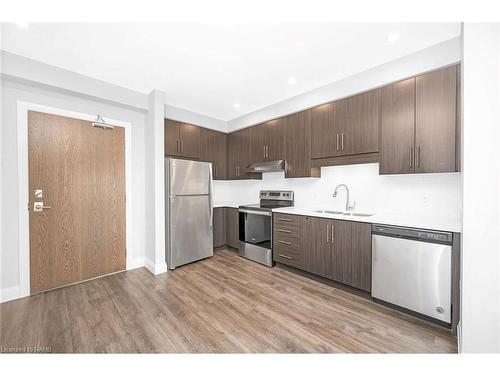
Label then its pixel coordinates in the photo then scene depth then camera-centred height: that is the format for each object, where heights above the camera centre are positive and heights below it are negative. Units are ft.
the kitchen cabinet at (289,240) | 8.91 -2.62
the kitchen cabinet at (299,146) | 9.60 +1.94
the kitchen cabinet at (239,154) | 12.41 +1.99
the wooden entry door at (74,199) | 7.55 -0.62
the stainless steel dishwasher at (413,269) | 5.58 -2.58
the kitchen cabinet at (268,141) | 10.77 +2.51
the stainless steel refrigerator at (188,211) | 9.84 -1.40
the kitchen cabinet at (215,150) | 12.34 +2.24
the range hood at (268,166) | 10.43 +1.02
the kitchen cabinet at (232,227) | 12.39 -2.75
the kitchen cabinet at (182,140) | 10.64 +2.54
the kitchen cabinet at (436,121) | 6.04 +2.01
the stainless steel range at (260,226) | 10.25 -2.28
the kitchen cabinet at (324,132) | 8.65 +2.38
